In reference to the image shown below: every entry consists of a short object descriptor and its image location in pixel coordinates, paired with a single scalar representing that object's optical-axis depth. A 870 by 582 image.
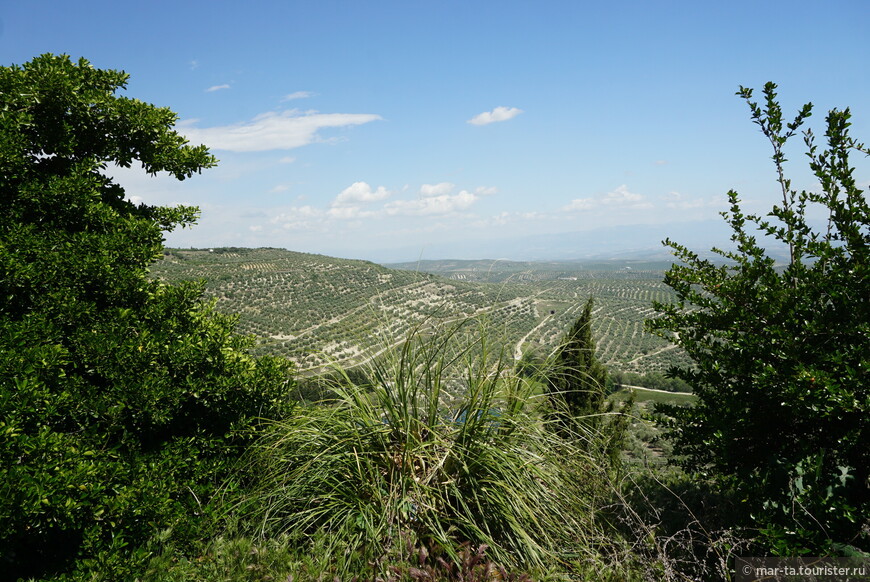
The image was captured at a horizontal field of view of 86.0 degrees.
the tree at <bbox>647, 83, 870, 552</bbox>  2.64
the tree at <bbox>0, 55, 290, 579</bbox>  2.40
